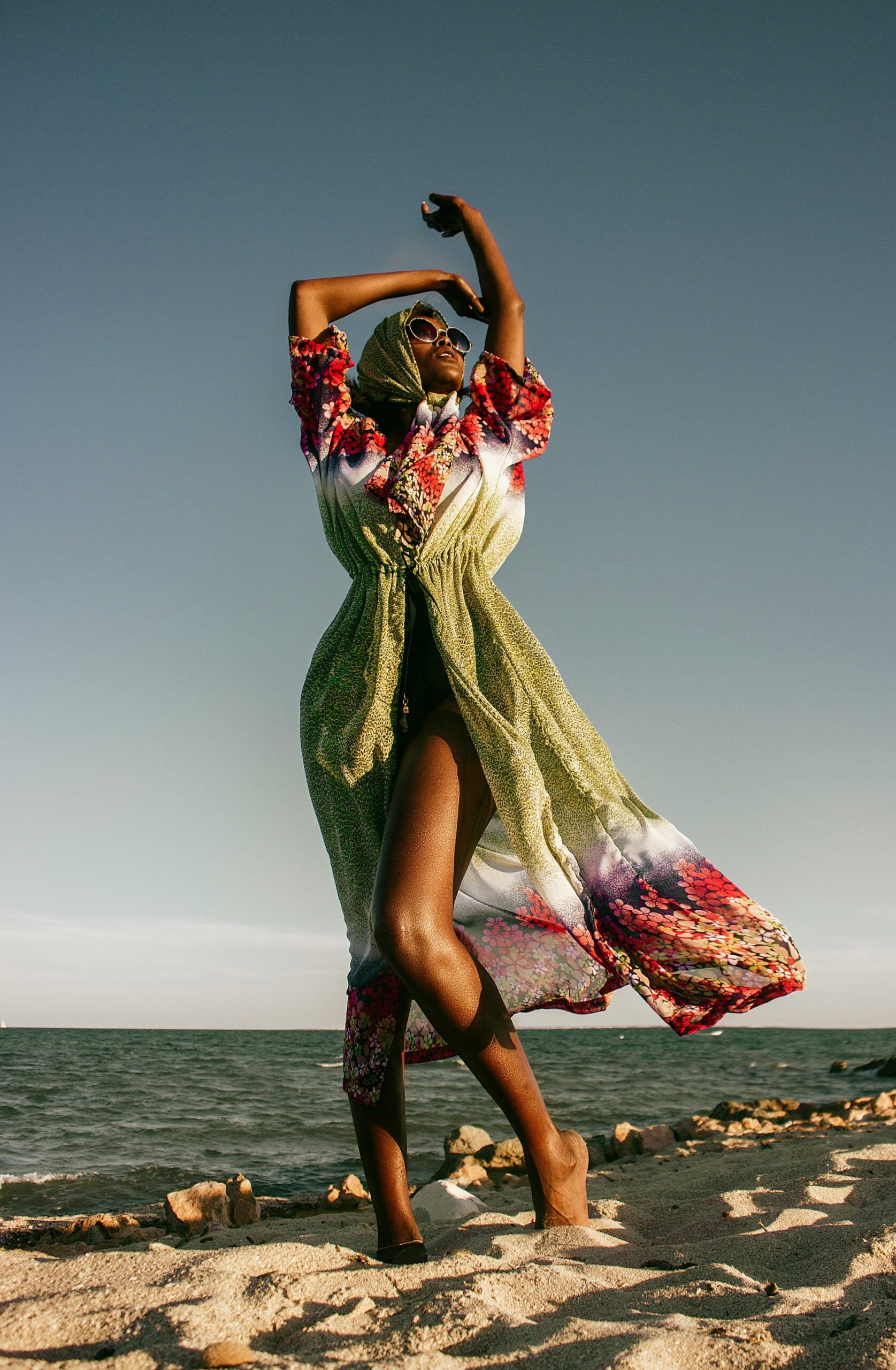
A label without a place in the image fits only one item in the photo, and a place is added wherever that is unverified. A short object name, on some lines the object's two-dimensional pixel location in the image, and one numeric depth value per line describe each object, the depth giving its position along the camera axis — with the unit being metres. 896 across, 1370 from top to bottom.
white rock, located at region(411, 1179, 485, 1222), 3.16
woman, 2.02
